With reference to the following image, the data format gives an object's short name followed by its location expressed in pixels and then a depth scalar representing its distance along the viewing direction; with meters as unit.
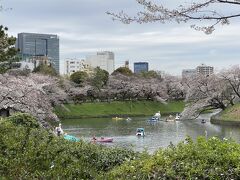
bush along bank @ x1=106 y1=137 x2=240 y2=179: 5.35
